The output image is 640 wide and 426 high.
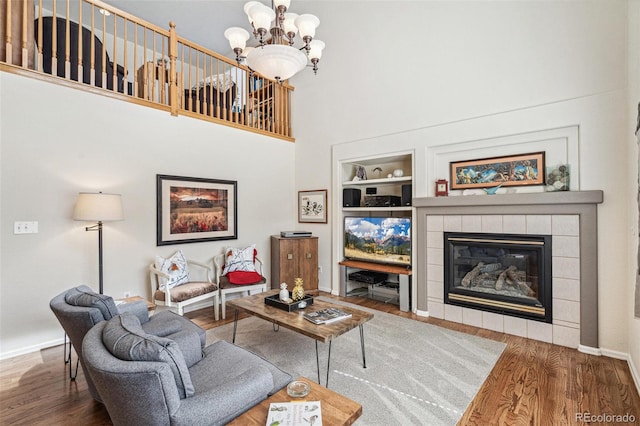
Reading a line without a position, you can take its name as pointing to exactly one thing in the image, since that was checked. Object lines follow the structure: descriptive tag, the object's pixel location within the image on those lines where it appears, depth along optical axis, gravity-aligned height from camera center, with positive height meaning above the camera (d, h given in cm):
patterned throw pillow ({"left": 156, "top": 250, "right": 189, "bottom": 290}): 352 -65
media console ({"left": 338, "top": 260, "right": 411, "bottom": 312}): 391 -89
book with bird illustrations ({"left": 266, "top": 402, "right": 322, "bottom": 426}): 118 -82
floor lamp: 285 +6
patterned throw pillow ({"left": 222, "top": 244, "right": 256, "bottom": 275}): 411 -65
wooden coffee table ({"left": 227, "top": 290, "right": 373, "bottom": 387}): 220 -86
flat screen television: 403 -38
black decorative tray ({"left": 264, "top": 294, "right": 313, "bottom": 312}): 264 -81
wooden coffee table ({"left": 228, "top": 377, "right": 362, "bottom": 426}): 122 -83
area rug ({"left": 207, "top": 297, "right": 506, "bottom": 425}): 201 -129
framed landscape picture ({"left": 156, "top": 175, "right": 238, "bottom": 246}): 374 +6
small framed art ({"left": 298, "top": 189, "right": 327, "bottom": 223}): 488 +11
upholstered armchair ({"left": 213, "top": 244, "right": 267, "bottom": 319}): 379 -79
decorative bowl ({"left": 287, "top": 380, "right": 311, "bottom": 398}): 137 -82
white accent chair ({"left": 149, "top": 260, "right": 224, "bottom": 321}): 327 -88
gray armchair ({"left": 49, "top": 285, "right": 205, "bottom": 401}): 170 -58
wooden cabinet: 455 -75
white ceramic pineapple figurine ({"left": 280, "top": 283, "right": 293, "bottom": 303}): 275 -76
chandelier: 226 +139
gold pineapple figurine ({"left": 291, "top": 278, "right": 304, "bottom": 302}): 279 -74
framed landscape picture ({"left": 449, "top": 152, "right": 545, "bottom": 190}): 310 +44
